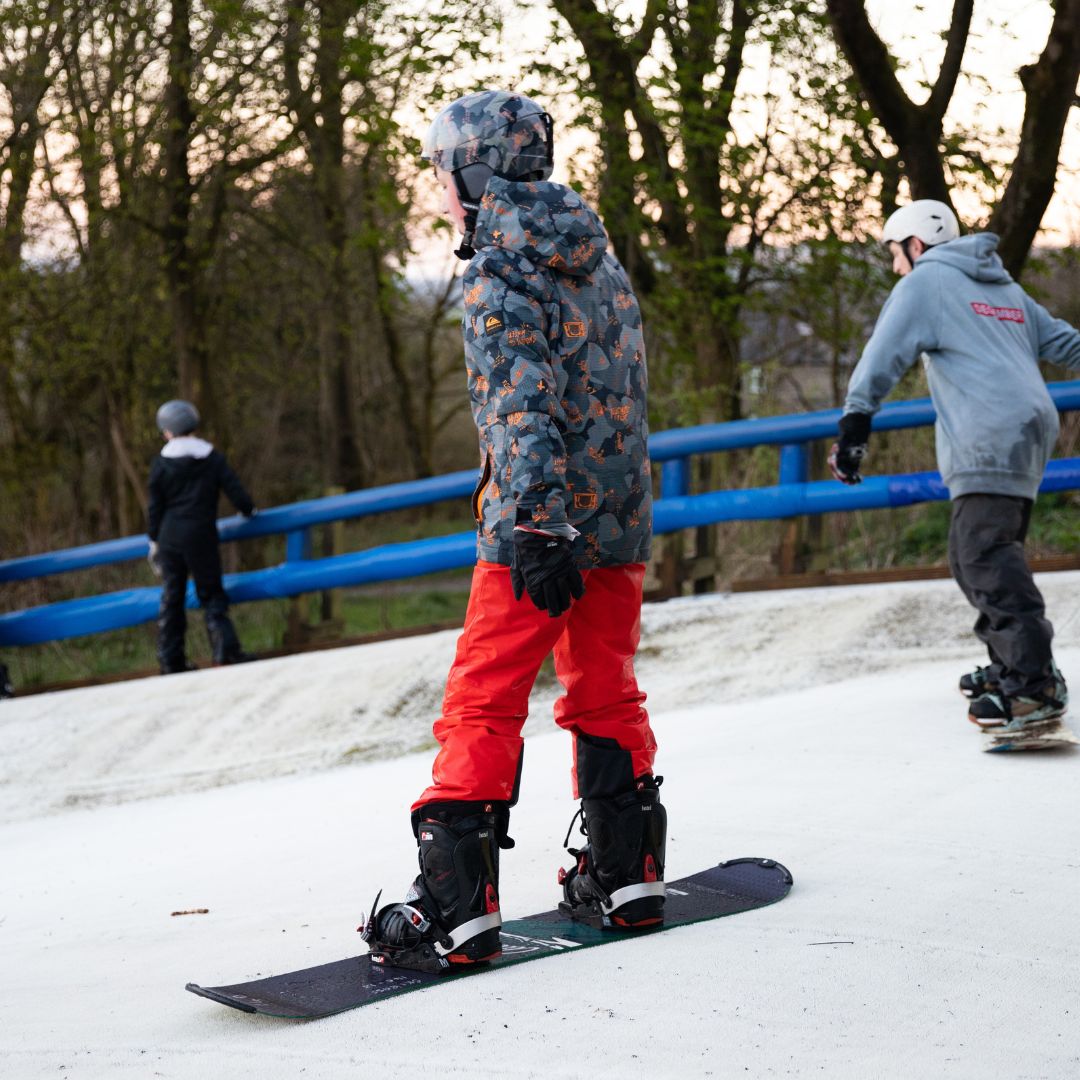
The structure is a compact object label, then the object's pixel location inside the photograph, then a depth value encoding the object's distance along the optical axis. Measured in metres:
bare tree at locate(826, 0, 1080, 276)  10.17
